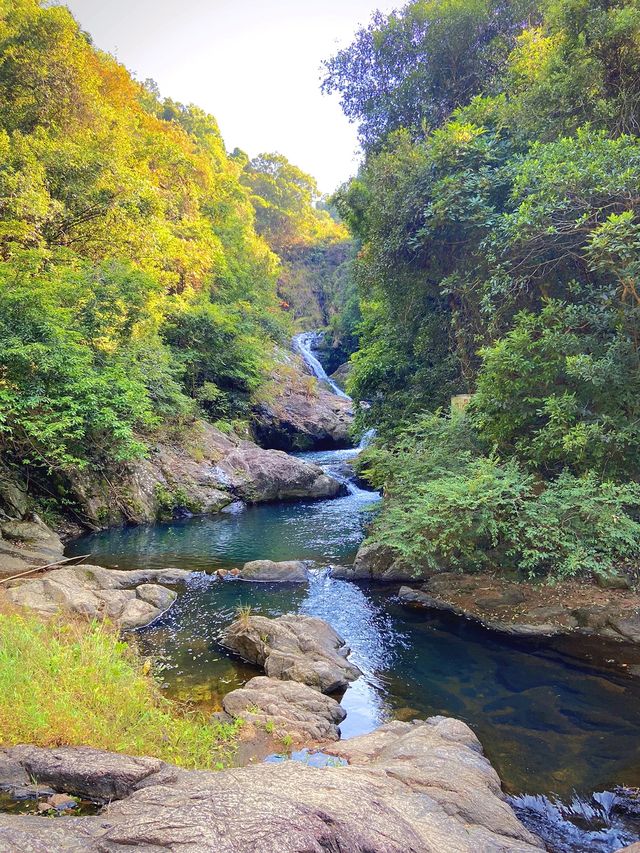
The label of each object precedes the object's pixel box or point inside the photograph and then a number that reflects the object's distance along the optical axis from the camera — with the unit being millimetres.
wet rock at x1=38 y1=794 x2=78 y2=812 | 3186
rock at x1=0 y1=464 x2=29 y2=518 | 11820
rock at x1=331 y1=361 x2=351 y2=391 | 33041
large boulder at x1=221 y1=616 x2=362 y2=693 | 6414
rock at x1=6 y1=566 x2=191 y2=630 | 7605
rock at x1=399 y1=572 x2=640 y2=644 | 7493
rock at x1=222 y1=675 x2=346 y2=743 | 5289
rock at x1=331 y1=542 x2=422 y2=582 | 10031
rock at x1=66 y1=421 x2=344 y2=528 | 14602
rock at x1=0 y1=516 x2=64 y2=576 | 9750
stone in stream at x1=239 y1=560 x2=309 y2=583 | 10250
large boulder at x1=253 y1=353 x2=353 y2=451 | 24266
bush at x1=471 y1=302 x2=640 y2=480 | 7812
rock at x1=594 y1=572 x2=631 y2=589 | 7895
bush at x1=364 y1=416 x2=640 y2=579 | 7453
